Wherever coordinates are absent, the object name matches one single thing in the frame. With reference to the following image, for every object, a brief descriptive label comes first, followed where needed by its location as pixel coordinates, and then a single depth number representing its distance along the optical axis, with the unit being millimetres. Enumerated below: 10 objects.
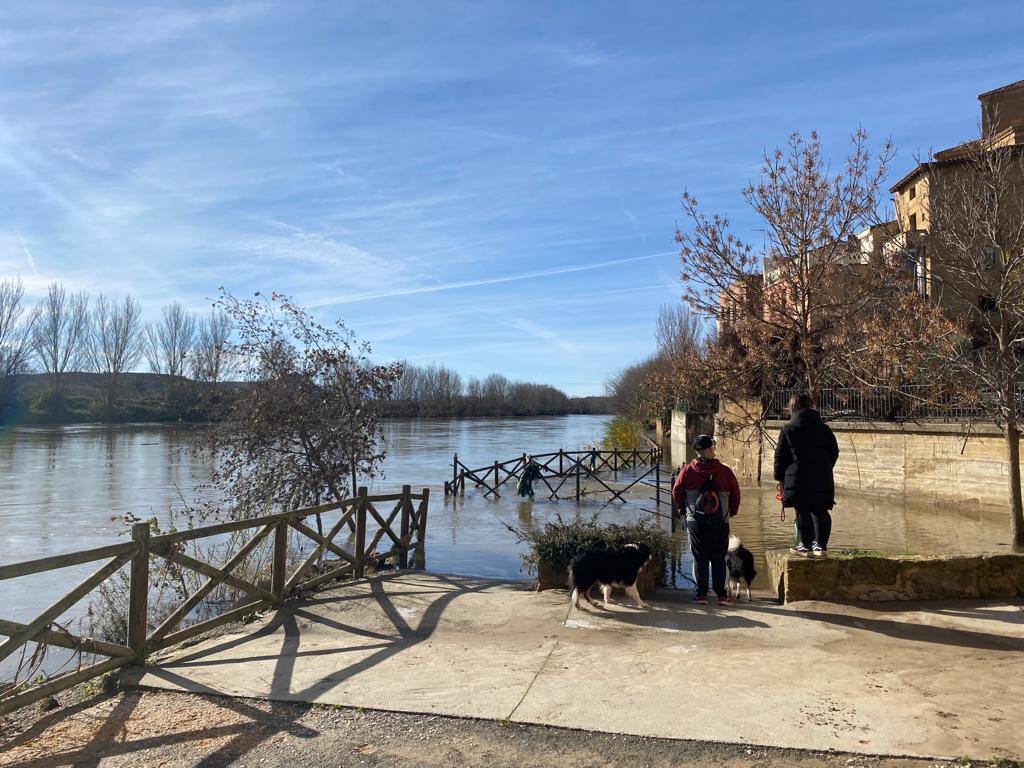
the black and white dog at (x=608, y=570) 6301
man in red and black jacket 6410
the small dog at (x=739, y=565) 7035
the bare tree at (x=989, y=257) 9789
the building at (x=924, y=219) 11617
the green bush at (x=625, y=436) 39125
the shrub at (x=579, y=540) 7019
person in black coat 6527
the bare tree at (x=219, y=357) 13828
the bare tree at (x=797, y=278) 13492
